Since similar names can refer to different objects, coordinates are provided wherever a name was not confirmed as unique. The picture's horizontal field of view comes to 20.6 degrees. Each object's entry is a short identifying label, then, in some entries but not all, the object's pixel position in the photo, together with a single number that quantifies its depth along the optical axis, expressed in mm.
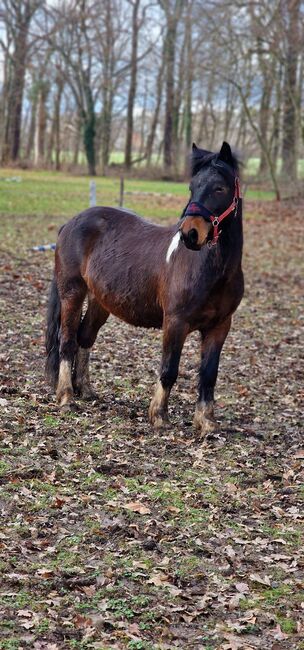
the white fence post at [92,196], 18150
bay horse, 5859
